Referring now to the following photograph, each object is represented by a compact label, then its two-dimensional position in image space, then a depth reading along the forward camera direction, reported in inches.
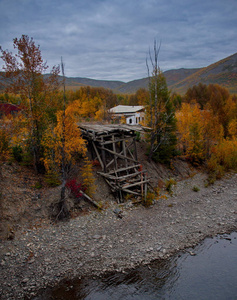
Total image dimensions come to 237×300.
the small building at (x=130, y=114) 1665.1
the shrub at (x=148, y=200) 558.9
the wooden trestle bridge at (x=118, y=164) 574.9
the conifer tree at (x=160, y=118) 743.2
